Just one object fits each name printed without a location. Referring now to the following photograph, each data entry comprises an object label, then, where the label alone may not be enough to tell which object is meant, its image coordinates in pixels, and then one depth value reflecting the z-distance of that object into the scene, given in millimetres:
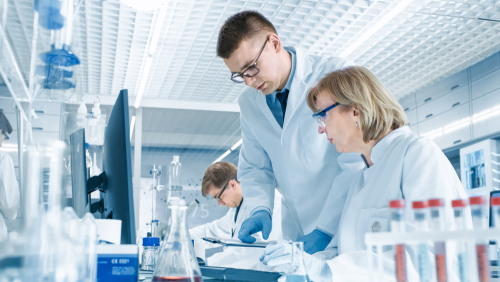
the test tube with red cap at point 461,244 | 601
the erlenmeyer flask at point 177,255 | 734
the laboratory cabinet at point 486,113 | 4270
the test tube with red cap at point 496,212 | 590
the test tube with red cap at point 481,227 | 584
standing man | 1660
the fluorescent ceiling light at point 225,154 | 5927
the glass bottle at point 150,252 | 1516
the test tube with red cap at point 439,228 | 608
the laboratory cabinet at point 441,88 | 4773
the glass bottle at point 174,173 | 5496
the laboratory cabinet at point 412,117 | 5448
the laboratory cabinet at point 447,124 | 4670
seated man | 2691
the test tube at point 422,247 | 614
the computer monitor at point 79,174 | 1168
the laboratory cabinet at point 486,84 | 4320
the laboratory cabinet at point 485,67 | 4344
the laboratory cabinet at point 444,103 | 4738
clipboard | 1208
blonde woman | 1077
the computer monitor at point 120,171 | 986
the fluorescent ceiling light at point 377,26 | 3242
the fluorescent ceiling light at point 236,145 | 5889
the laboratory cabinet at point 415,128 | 5425
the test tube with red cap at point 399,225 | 623
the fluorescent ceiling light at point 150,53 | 3316
